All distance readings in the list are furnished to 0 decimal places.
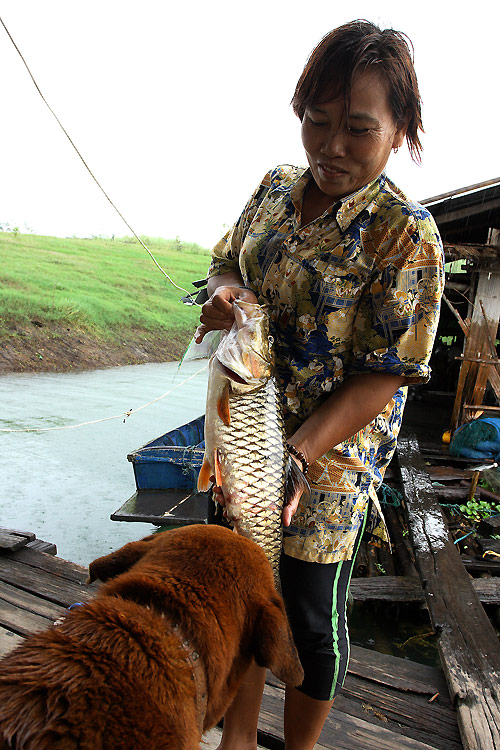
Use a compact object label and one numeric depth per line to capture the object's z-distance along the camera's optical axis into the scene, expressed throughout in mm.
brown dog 1196
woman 1705
